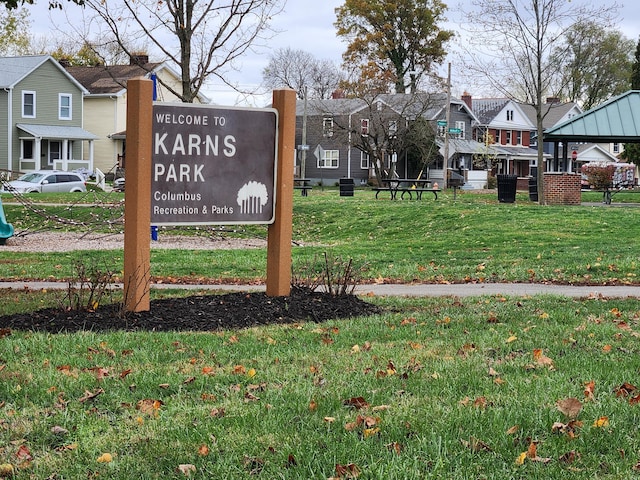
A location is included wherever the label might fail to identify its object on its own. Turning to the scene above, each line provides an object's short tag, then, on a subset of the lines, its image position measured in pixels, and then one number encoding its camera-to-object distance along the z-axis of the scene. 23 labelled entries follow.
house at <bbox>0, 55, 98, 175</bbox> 54.38
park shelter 33.06
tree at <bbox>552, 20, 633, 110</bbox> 86.56
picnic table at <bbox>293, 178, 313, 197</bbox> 39.38
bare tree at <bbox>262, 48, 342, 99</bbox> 86.88
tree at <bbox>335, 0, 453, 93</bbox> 79.06
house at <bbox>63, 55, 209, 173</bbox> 61.09
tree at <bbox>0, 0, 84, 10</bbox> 10.49
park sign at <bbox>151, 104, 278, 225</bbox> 8.77
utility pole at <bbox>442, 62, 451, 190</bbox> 53.17
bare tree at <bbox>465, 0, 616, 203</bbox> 31.39
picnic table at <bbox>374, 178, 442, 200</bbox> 35.47
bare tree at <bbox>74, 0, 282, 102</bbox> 21.39
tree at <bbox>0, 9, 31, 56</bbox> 61.66
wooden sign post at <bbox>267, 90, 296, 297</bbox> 9.54
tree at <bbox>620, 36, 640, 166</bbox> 61.19
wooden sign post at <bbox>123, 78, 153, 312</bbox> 8.45
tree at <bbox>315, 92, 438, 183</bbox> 64.06
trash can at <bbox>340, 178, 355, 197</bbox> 41.72
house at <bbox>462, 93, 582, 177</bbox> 84.44
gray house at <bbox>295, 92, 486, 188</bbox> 64.44
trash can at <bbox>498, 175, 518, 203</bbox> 32.88
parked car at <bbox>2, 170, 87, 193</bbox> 43.25
